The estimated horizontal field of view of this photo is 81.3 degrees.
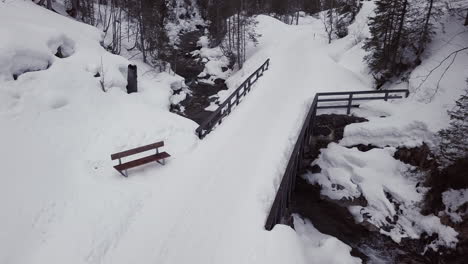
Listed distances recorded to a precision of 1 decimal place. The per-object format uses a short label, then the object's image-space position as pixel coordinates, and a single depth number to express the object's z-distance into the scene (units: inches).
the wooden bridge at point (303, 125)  344.8
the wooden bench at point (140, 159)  361.7
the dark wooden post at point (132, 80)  603.8
